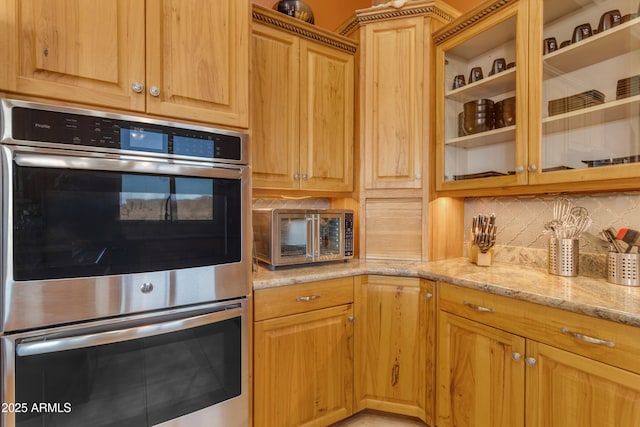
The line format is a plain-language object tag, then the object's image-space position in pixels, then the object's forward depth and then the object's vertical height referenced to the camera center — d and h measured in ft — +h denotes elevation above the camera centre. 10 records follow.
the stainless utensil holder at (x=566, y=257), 4.97 -0.75
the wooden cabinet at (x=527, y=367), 3.36 -2.00
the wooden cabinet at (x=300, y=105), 5.92 +2.16
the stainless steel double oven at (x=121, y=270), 3.11 -0.67
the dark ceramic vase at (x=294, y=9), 6.38 +4.18
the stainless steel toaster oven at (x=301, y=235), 5.49 -0.46
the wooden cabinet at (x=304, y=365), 4.83 -2.56
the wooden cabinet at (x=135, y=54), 3.21 +1.84
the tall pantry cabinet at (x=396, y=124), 6.40 +1.84
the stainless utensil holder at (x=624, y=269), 4.27 -0.81
